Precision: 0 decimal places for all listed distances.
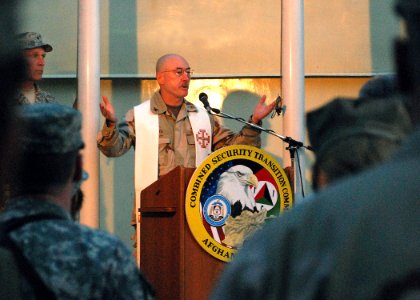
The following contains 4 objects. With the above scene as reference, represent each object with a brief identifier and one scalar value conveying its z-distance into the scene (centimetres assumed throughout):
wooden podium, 1057
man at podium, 1238
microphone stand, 1172
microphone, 1145
